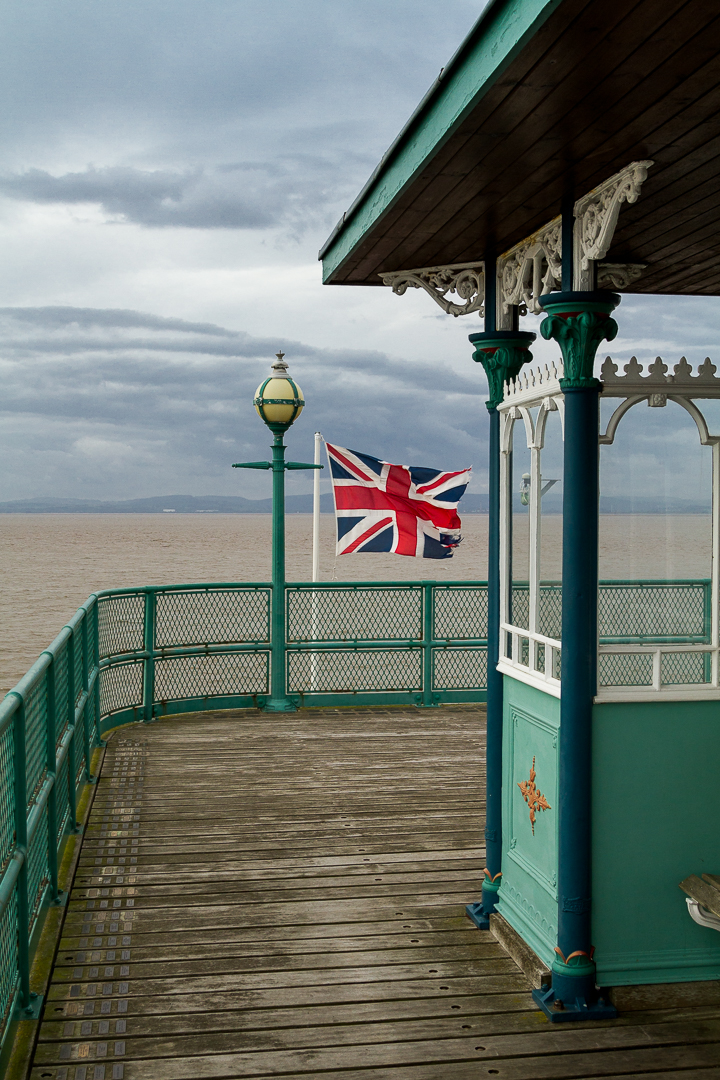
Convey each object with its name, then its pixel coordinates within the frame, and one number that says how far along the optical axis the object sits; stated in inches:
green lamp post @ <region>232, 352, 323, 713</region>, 429.4
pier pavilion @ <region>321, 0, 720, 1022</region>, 144.8
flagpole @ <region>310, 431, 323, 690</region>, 437.4
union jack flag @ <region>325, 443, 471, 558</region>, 431.5
